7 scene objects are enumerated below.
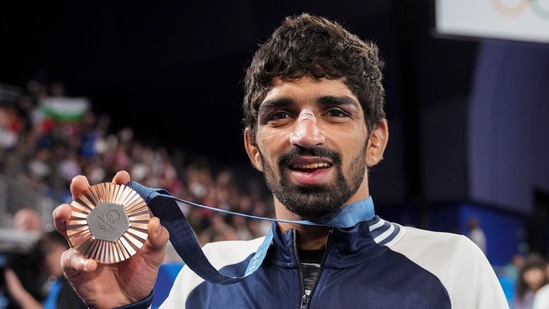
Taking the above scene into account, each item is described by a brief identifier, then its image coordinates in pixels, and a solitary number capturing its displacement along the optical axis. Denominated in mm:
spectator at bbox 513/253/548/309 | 4914
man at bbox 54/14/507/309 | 1405
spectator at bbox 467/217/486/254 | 9617
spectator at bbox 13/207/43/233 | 5555
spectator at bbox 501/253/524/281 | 7631
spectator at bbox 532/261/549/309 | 3679
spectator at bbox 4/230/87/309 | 3943
